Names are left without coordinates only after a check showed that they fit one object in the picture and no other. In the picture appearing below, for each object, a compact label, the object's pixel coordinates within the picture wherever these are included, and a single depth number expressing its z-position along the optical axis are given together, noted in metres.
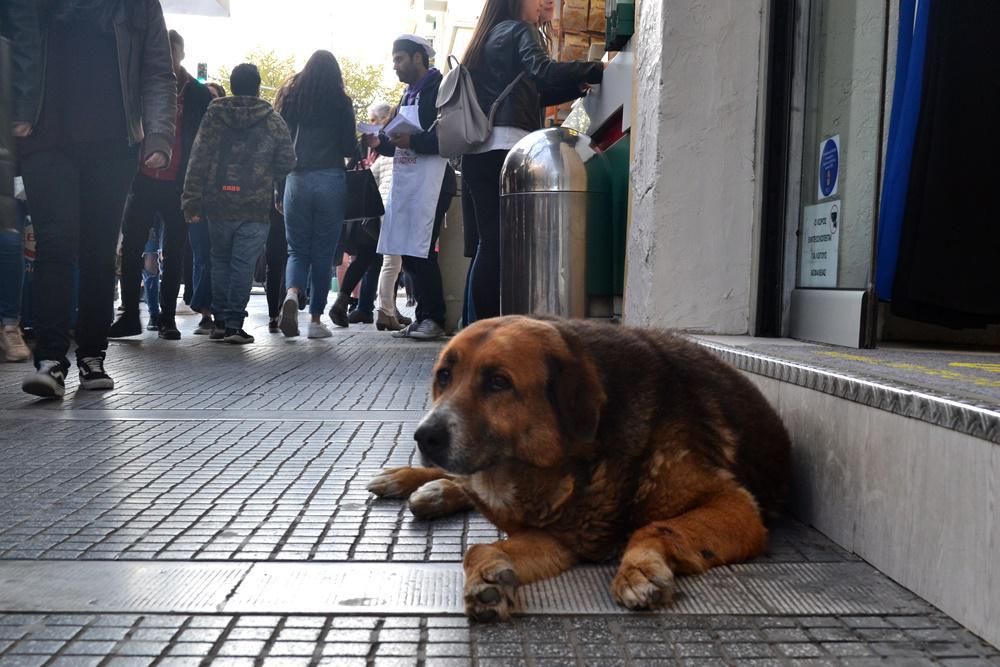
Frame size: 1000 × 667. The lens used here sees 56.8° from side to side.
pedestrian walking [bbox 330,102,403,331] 11.09
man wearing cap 9.00
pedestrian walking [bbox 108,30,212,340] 8.73
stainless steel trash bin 6.33
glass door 4.47
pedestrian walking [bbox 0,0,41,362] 4.95
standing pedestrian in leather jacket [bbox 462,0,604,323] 6.96
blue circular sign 4.84
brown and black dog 2.42
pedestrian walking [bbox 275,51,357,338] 9.22
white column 5.12
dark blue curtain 4.30
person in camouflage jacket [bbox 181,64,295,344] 8.62
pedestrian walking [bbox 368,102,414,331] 10.93
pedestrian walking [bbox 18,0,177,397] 5.16
